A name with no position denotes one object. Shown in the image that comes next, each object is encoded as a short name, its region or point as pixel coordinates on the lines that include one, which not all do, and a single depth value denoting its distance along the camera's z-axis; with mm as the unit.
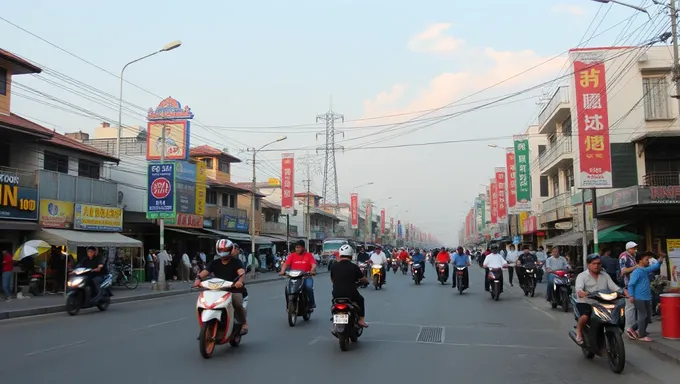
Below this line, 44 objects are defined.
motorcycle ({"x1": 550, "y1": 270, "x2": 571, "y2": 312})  16344
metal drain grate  11023
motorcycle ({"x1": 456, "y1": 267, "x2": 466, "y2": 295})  21891
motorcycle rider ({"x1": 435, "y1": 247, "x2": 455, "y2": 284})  26422
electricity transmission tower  65438
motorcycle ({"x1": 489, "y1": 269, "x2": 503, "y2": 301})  19672
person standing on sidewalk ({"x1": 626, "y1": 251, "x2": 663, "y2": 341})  10742
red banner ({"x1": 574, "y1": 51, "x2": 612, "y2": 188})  19344
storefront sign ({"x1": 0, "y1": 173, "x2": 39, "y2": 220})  20953
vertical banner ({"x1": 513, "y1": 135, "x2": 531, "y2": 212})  41750
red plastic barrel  10727
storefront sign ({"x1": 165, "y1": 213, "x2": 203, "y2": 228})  33625
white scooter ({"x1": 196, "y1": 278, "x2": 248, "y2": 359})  8717
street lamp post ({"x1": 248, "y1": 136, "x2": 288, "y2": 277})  37000
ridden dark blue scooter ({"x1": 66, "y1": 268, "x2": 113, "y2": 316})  15547
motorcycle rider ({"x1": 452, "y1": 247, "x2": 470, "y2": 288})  21906
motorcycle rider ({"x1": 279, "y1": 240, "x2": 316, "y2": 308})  12617
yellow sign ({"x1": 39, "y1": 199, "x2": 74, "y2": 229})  23375
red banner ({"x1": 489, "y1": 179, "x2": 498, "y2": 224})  61088
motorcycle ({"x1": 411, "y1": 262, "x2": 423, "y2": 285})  27719
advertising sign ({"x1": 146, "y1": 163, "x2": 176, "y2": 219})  25453
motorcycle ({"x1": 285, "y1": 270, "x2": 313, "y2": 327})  12383
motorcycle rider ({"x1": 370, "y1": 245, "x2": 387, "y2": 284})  24625
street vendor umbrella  19500
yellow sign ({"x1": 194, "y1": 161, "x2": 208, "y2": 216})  36938
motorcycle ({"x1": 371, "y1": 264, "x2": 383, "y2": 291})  24406
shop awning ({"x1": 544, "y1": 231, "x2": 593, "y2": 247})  29528
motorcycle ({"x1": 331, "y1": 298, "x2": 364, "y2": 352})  9516
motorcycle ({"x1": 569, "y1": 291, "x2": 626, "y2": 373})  8070
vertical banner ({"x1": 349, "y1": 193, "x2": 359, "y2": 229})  85750
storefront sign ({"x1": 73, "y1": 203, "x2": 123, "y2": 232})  25484
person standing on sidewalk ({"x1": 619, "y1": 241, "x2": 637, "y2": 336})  11281
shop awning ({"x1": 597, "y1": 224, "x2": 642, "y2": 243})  26750
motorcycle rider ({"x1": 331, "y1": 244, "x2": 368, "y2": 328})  9906
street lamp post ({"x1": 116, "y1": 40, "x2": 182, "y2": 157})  25703
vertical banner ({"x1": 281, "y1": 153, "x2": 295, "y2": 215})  46906
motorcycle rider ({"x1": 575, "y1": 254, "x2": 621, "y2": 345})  8750
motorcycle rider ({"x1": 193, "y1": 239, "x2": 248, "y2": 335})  9531
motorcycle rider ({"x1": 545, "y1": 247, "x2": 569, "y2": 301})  16938
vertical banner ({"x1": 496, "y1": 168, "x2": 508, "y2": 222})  55522
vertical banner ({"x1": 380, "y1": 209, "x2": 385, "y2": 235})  126288
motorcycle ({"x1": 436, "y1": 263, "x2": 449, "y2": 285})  26516
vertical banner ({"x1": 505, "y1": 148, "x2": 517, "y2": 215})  45594
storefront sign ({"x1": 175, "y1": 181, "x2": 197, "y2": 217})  34688
